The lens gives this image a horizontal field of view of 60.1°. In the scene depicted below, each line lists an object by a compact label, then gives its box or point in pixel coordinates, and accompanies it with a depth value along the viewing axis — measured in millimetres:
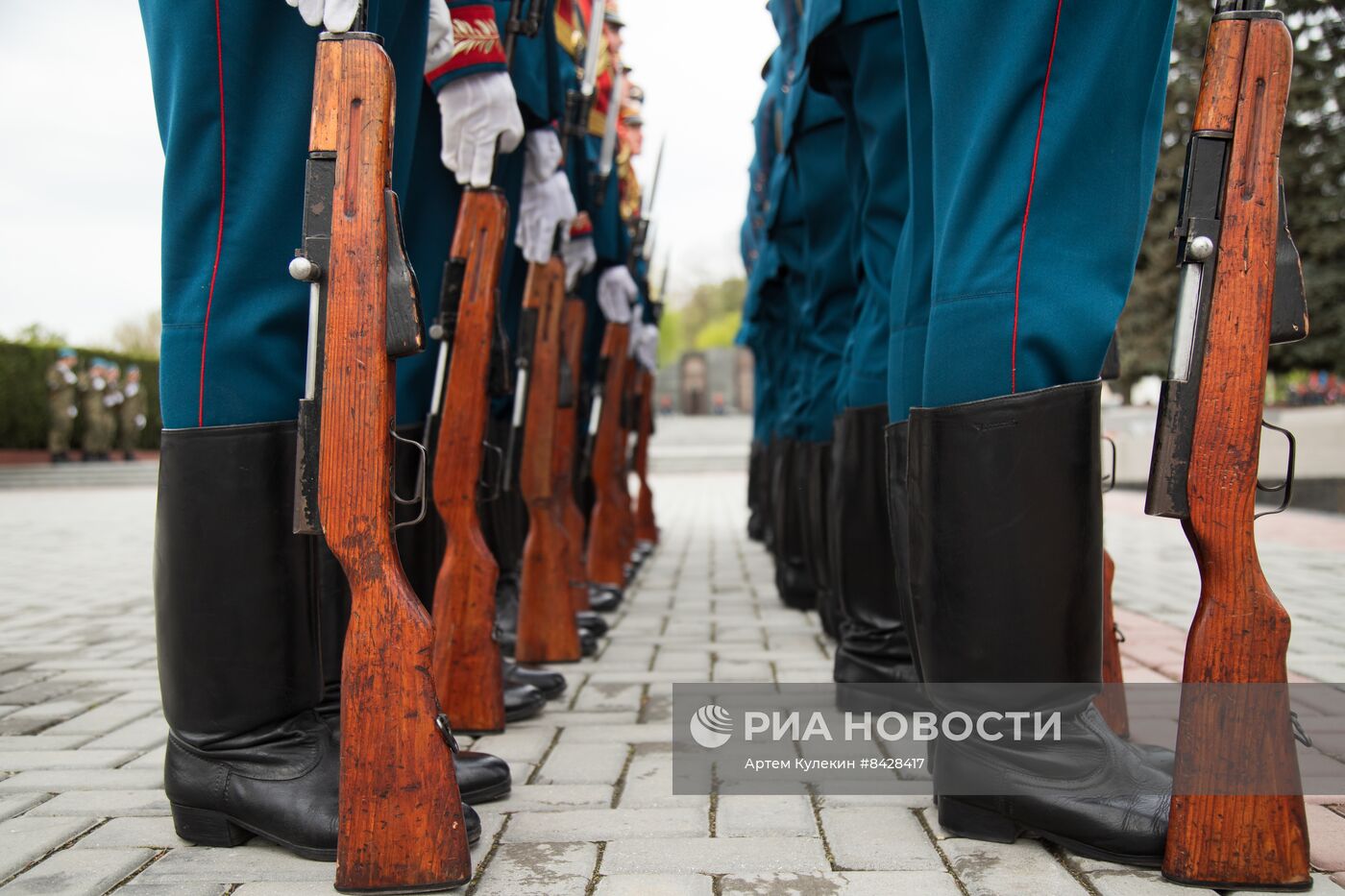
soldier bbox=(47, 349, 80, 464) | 22141
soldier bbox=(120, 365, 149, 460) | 24406
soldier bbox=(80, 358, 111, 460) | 23109
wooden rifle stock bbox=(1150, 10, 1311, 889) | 1457
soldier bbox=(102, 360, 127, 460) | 23531
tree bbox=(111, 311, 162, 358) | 49062
